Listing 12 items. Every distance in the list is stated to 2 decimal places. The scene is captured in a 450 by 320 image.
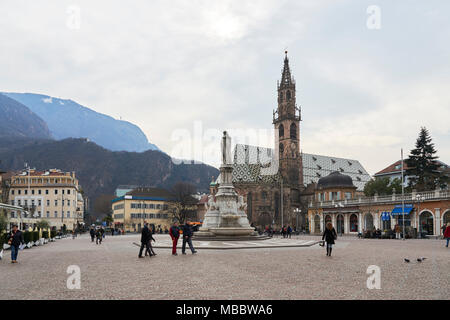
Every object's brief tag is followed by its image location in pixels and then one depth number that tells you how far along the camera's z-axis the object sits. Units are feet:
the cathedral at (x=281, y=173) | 340.59
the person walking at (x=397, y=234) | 151.74
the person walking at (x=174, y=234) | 68.87
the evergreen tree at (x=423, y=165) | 204.95
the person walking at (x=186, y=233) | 67.41
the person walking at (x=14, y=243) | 59.67
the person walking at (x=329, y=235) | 65.41
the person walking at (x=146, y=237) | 64.80
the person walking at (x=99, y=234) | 118.62
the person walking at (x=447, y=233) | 85.59
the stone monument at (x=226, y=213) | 109.50
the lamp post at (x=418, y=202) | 170.30
